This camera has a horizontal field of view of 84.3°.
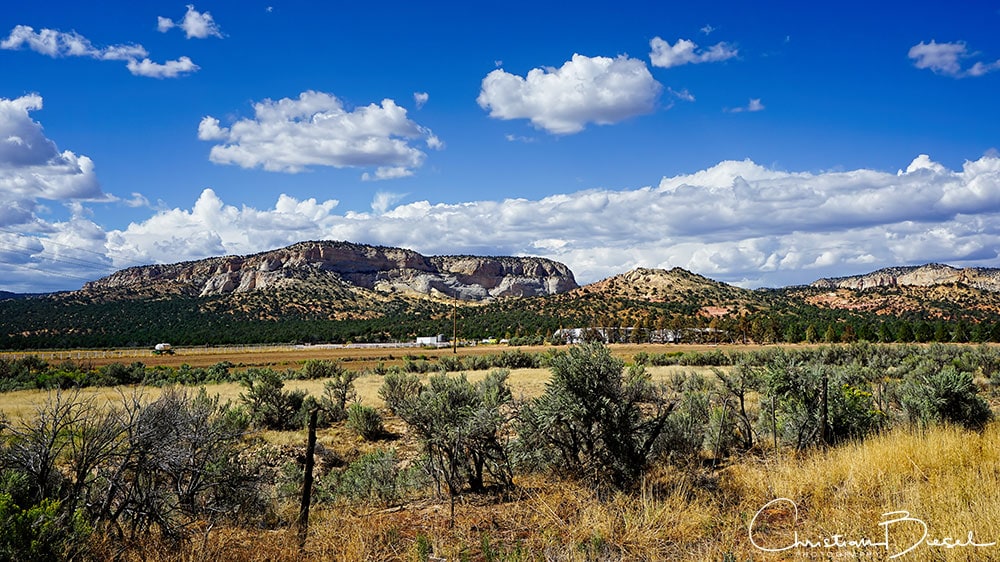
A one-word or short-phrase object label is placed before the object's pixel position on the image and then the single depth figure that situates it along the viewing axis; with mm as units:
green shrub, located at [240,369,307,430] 18125
